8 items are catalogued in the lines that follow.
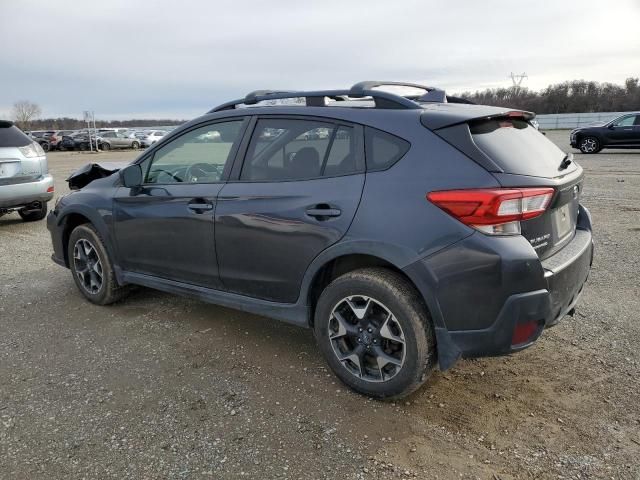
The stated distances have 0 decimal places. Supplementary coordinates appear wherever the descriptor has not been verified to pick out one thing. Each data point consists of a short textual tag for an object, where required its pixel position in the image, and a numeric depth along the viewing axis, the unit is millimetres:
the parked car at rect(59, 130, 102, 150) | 38269
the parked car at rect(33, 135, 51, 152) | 42562
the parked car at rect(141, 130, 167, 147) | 38950
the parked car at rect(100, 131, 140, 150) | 38562
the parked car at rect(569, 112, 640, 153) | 18281
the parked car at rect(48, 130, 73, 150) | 41672
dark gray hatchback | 2535
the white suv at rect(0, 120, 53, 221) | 7473
